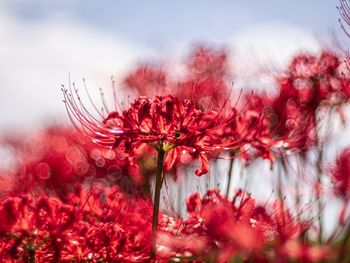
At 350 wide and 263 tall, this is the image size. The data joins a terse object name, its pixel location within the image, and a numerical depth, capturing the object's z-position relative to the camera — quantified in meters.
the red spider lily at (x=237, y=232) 1.95
